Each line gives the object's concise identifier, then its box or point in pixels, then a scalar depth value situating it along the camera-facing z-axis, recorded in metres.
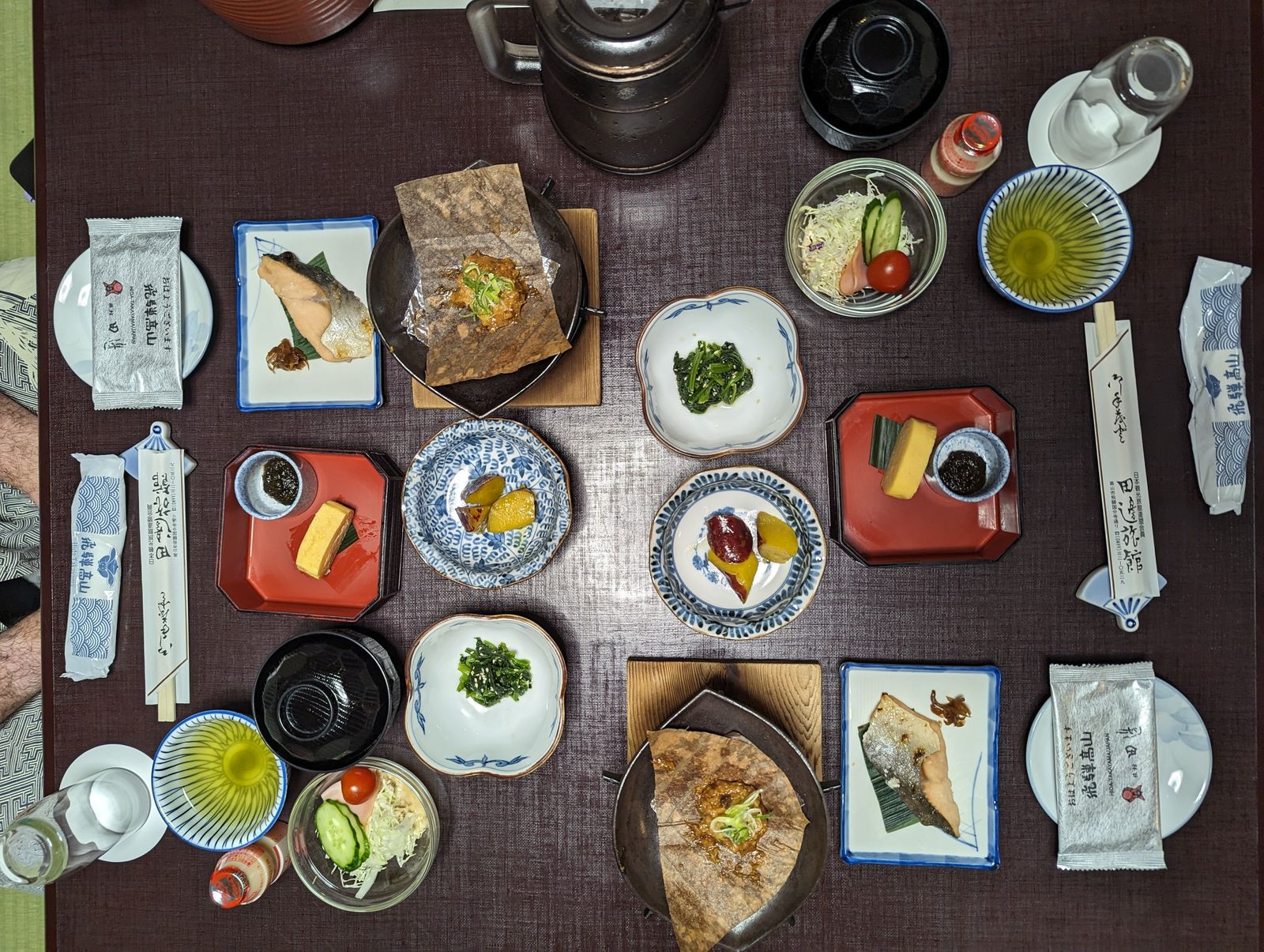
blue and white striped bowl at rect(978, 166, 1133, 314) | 0.58
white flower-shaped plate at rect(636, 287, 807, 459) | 0.60
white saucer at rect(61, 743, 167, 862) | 0.64
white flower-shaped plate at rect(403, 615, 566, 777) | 0.61
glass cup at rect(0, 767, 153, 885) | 0.59
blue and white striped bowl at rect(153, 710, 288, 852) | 0.62
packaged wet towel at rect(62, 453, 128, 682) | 0.65
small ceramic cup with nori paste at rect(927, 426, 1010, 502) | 0.58
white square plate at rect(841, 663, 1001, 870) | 0.60
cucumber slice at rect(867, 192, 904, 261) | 0.60
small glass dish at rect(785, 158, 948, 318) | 0.59
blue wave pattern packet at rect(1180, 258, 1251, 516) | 0.59
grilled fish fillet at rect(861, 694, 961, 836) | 0.60
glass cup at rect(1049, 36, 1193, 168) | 0.55
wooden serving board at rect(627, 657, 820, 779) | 0.61
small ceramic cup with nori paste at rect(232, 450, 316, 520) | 0.62
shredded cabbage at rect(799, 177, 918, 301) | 0.61
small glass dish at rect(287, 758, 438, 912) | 0.61
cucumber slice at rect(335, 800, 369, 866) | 0.62
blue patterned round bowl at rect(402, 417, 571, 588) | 0.61
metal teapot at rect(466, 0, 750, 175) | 0.48
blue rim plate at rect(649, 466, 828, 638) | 0.60
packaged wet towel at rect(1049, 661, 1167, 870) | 0.59
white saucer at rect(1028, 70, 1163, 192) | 0.60
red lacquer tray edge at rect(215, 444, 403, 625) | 0.62
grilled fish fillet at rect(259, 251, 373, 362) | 0.62
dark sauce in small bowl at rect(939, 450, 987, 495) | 0.59
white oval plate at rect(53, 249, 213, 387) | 0.65
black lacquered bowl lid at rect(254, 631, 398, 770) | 0.60
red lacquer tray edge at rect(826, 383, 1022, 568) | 0.60
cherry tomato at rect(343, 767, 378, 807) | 0.62
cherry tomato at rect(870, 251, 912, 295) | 0.58
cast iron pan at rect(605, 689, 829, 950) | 0.57
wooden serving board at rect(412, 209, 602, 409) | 0.62
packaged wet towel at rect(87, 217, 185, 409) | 0.63
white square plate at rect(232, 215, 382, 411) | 0.63
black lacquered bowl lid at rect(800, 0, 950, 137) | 0.58
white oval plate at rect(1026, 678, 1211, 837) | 0.60
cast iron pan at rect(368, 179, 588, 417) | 0.58
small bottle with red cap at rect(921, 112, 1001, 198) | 0.55
